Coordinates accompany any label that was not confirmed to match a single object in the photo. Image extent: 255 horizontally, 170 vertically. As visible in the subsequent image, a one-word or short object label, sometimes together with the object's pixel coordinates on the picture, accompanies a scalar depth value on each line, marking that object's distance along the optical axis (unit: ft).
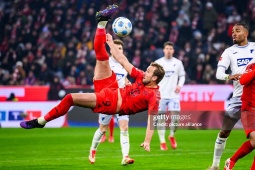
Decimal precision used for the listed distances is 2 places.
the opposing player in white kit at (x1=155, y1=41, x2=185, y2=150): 86.32
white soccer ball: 57.21
